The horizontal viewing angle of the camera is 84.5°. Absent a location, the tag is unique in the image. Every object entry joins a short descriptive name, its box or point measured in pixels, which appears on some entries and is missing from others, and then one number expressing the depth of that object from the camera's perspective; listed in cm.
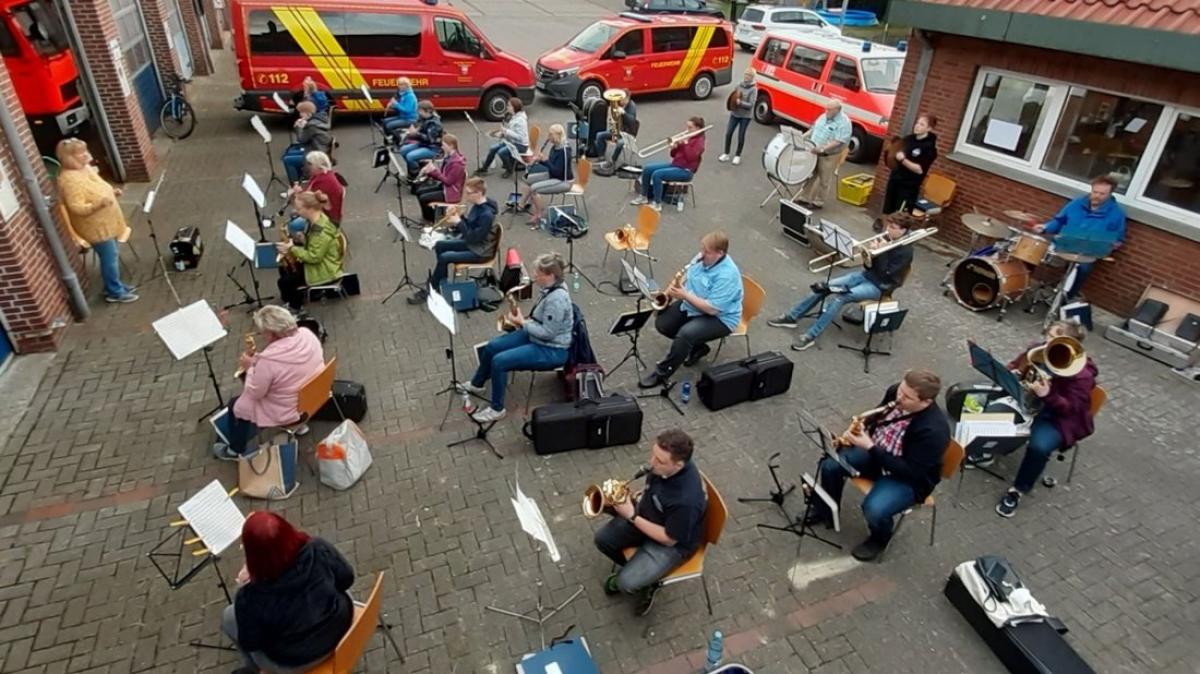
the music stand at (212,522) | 388
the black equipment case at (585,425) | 580
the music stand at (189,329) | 508
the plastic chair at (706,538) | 423
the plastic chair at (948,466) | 465
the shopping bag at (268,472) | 531
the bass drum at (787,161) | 1080
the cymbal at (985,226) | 852
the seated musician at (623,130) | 1265
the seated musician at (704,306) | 664
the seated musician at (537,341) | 583
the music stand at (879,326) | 737
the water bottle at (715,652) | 403
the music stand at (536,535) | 371
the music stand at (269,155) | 976
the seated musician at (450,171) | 937
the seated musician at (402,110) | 1265
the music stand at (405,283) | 833
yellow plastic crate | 1162
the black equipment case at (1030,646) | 410
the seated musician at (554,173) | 1031
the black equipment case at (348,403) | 608
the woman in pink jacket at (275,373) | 504
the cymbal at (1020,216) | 857
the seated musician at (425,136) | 1143
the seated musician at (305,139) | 1066
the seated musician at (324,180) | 822
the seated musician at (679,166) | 1076
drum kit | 812
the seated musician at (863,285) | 743
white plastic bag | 534
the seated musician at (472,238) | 775
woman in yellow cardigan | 713
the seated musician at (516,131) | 1152
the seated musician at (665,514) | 402
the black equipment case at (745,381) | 647
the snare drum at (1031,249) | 806
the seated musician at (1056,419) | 521
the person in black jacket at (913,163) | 962
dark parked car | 2395
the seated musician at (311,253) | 701
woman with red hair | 318
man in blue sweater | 775
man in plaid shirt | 450
